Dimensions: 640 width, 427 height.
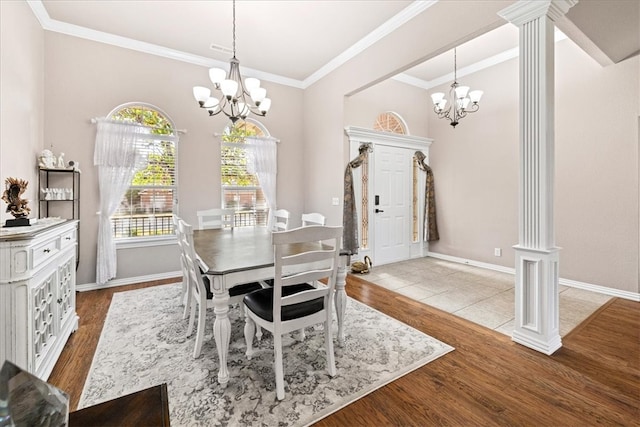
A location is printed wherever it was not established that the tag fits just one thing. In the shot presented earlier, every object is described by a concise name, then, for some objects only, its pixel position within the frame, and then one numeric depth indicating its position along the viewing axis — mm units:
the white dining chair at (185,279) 2584
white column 2180
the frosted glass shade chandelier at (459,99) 3730
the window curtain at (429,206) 5348
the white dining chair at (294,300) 1660
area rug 1616
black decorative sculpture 1872
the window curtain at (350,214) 4395
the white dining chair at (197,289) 2038
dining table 1757
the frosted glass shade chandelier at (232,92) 2617
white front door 4855
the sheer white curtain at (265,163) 4707
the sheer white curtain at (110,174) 3623
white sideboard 1545
